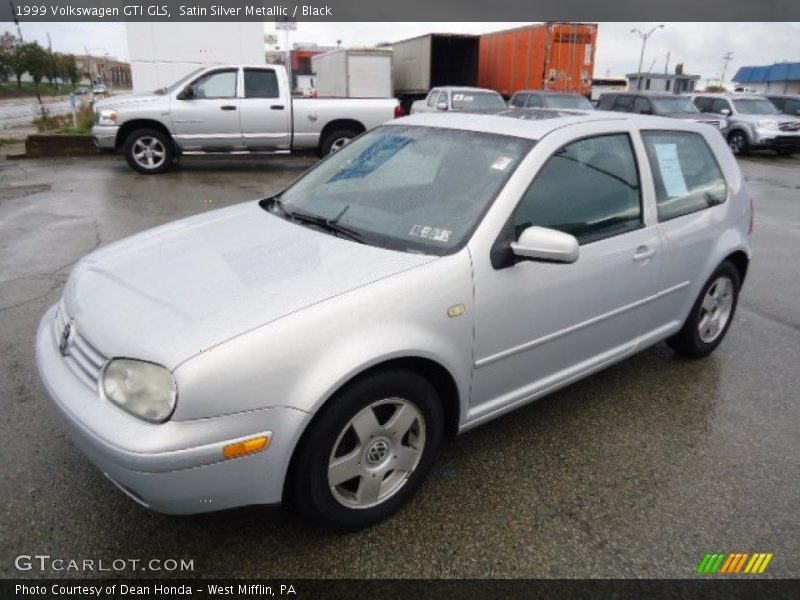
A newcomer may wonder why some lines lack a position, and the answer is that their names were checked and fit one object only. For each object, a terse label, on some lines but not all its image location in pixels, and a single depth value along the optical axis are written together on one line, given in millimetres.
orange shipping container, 19359
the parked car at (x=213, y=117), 10805
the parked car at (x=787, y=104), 21297
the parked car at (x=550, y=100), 16016
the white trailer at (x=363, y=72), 20500
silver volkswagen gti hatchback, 2006
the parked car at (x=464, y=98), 15266
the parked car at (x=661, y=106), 16609
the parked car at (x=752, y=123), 17703
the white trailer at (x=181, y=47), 16484
